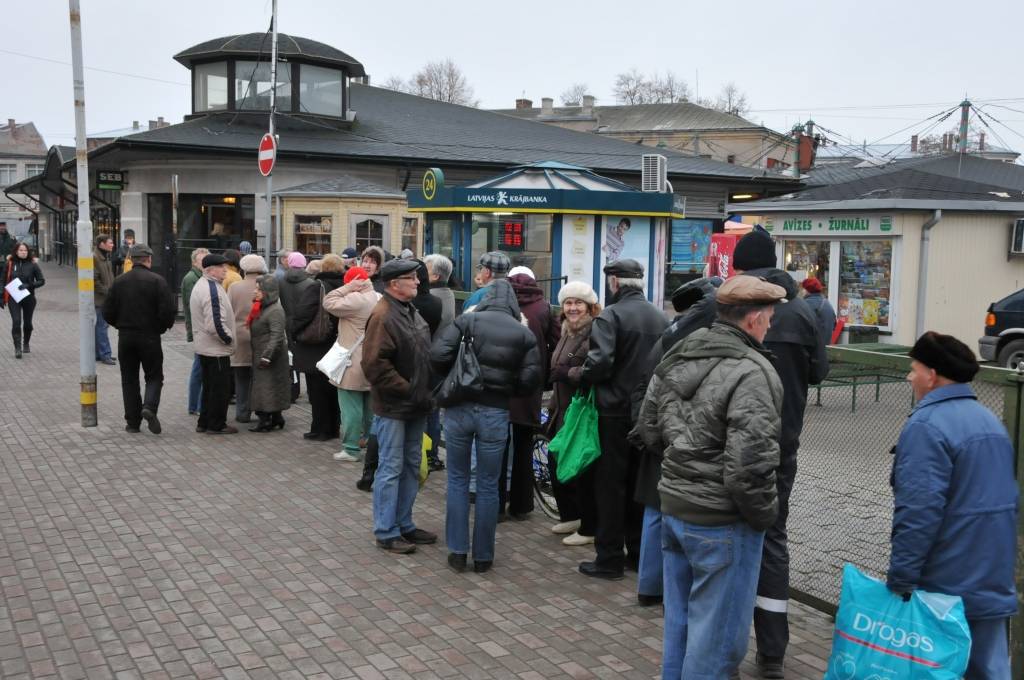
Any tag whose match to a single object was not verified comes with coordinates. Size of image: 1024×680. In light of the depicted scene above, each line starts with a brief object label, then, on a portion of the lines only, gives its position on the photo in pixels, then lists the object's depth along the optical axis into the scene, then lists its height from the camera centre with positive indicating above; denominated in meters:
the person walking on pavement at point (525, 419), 7.25 -1.30
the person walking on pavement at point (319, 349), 9.67 -1.12
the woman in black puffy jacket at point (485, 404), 6.14 -1.02
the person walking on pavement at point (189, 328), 10.97 -1.29
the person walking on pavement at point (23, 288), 15.54 -0.95
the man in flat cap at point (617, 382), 6.02 -0.86
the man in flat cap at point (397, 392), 6.48 -1.01
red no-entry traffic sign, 14.03 +1.11
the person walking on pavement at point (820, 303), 11.45 -0.67
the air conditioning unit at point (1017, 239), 19.16 +0.18
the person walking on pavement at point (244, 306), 10.23 -0.74
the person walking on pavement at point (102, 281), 14.62 -0.74
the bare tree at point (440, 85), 86.44 +13.15
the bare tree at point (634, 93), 92.31 +13.60
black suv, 17.09 -1.43
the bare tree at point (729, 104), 85.25 +11.88
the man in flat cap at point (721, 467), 3.82 -0.87
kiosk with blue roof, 14.98 +0.25
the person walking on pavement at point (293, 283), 10.18 -0.50
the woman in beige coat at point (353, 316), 8.71 -0.70
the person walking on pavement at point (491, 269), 6.94 -0.21
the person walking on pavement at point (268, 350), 9.91 -1.15
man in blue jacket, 3.75 -0.97
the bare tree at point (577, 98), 88.88 +12.70
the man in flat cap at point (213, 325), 9.81 -0.91
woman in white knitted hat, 6.54 -0.84
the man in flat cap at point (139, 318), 9.72 -0.85
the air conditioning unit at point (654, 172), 17.62 +1.22
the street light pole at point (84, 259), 10.19 -0.30
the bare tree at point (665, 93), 91.25 +13.58
